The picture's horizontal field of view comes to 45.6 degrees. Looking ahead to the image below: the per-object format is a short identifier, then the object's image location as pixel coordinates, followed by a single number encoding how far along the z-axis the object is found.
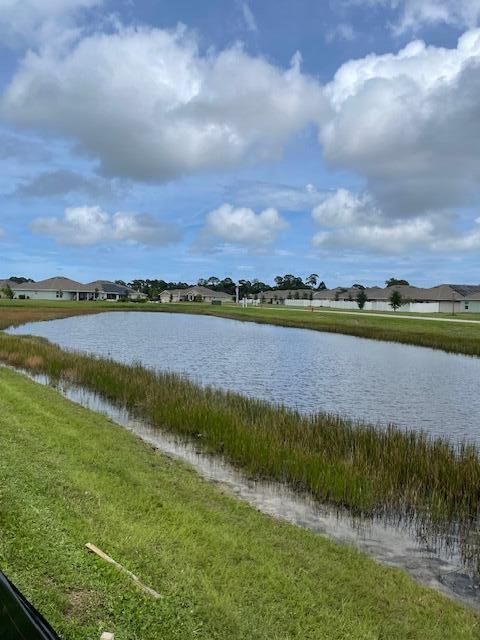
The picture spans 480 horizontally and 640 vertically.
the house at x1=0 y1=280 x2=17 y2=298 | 148.31
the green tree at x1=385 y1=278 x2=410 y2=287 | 169.31
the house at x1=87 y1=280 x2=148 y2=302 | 159.12
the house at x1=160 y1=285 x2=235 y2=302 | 181.00
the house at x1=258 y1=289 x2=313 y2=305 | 173.62
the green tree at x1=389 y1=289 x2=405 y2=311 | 105.62
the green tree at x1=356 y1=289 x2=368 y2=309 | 122.06
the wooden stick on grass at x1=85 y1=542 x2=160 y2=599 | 4.86
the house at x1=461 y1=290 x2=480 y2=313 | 113.75
